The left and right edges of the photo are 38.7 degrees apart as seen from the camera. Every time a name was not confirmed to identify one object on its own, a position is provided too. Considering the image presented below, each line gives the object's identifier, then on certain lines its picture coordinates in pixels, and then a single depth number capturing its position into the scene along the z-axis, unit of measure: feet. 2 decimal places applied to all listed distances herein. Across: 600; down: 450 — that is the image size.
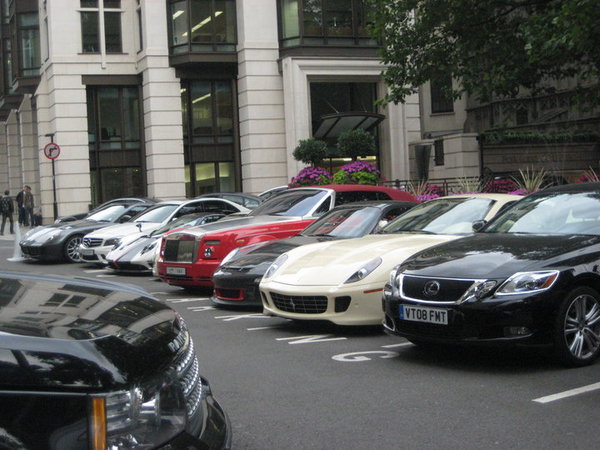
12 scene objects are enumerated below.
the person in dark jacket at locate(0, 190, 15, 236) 117.08
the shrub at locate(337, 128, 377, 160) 85.20
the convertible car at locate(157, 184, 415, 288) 40.86
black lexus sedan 21.49
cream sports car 28.14
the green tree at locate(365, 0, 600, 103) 58.54
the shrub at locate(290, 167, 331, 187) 73.77
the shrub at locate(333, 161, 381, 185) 68.54
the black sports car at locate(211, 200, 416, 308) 34.32
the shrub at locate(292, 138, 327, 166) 91.71
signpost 92.94
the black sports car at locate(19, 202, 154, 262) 63.16
